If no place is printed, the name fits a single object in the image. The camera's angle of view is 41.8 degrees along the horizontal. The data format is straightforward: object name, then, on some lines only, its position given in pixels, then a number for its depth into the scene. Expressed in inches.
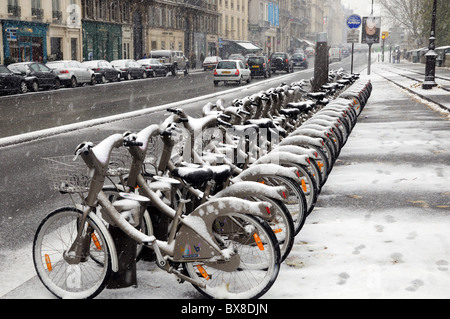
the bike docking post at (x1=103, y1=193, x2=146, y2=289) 154.3
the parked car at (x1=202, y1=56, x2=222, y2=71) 2106.3
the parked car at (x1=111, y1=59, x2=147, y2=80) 1501.0
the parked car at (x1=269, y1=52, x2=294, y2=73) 1847.9
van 1768.0
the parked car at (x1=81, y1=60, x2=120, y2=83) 1339.8
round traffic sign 1140.9
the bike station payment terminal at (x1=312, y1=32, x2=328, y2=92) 681.6
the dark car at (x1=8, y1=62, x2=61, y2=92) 1081.8
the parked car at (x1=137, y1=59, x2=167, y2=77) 1620.8
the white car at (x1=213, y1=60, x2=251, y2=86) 1266.0
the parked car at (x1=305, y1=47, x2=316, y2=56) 4033.2
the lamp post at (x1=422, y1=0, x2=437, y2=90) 900.7
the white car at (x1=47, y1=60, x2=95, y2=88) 1193.4
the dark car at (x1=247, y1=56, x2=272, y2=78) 1583.4
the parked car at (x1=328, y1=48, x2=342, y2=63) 3159.9
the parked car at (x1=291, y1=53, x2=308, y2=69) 2314.7
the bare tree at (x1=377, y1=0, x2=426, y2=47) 2901.1
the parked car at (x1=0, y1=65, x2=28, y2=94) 988.6
